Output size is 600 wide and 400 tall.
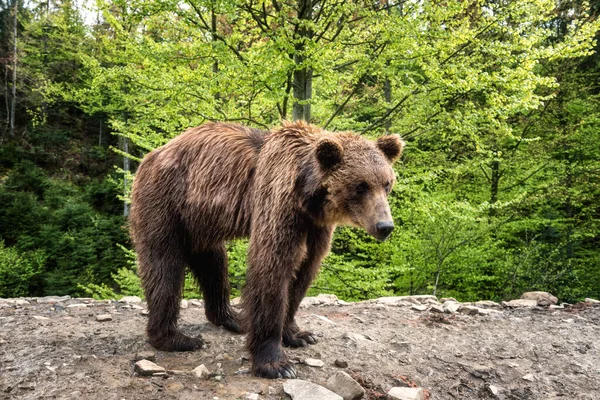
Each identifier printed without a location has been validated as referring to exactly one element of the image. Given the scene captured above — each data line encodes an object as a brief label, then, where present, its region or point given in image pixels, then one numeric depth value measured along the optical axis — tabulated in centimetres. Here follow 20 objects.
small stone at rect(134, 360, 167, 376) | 279
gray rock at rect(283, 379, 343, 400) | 250
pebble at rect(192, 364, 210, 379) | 287
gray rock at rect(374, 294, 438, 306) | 562
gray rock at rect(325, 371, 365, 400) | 268
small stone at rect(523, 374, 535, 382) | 332
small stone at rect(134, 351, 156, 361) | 312
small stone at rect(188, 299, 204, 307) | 527
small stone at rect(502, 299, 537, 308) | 545
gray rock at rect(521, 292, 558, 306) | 554
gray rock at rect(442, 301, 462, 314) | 511
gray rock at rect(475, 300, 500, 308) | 558
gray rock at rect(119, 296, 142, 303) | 533
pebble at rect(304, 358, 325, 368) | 324
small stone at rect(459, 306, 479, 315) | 502
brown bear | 297
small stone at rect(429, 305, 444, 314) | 511
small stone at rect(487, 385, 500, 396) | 310
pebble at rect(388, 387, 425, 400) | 266
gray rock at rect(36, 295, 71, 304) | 511
